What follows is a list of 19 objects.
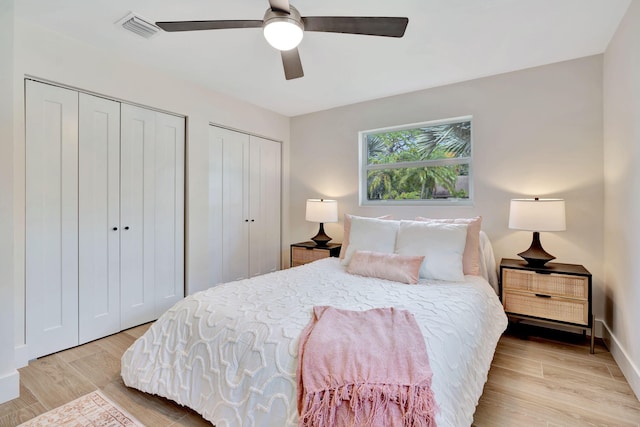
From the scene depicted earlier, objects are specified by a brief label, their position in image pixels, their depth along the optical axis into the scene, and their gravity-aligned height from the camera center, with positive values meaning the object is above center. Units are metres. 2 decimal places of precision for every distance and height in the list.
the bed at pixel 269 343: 1.28 -0.65
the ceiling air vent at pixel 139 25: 2.12 +1.33
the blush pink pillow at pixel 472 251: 2.49 -0.32
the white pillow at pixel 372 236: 2.71 -0.22
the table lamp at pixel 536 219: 2.43 -0.06
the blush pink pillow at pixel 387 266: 2.31 -0.42
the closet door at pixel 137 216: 2.77 -0.04
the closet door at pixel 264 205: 4.03 +0.09
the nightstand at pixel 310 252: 3.64 -0.48
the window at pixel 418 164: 3.29 +0.56
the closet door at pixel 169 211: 3.03 +0.01
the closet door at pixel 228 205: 3.55 +0.08
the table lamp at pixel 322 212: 3.73 +0.00
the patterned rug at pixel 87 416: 1.58 -1.09
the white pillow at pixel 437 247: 2.36 -0.28
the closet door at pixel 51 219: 2.25 -0.05
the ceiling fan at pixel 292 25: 1.64 +1.04
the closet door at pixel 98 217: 2.51 -0.04
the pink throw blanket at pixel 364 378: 1.06 -0.61
